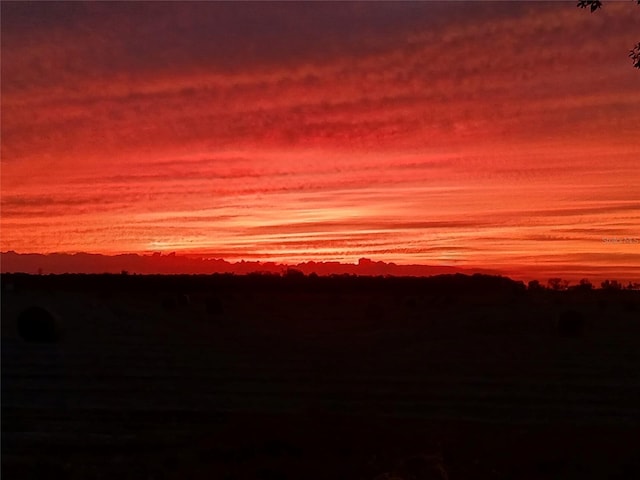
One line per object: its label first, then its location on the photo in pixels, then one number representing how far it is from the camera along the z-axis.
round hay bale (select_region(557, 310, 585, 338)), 43.59
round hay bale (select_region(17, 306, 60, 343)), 35.03
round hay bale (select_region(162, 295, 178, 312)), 65.24
